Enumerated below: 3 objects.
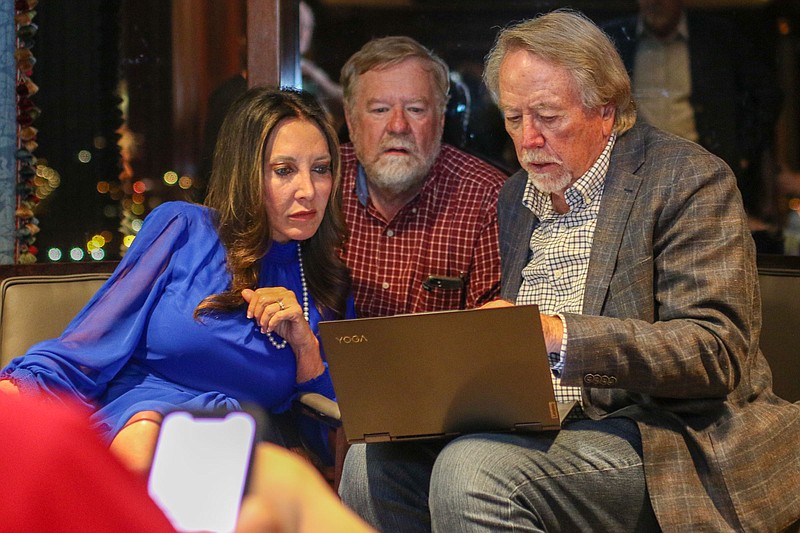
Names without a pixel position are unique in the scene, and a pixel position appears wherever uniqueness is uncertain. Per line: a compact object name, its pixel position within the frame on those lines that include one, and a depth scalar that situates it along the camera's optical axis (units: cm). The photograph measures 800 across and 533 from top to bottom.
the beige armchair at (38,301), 271
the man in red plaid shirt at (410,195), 292
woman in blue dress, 236
